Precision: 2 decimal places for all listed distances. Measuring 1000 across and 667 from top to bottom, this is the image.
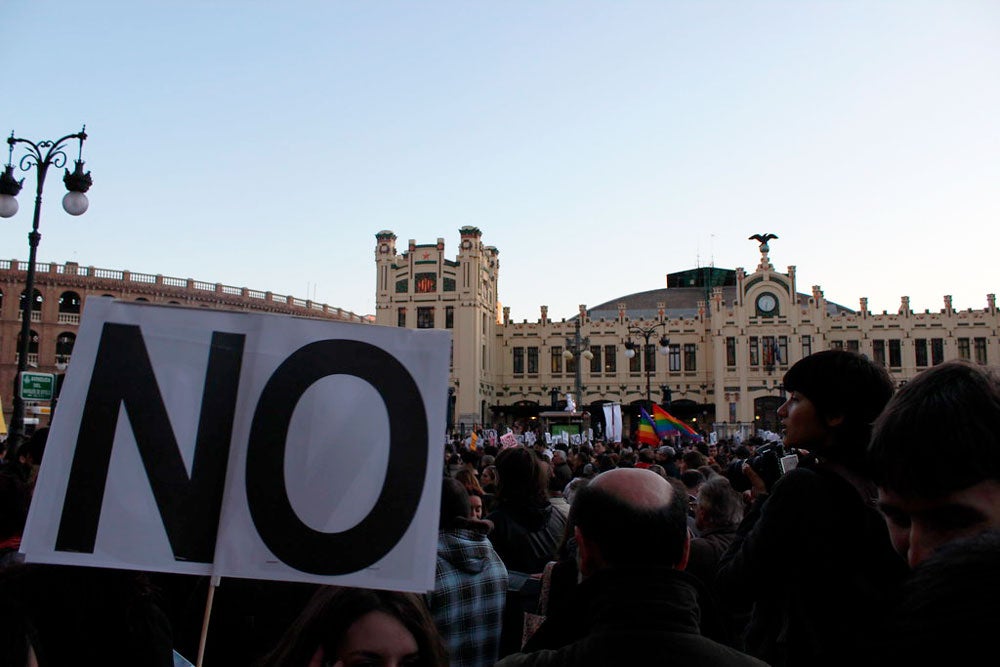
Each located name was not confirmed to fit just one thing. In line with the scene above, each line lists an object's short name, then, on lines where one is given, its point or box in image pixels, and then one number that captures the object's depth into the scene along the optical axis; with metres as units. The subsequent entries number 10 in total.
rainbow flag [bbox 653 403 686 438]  20.23
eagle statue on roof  54.84
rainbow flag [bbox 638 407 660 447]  19.42
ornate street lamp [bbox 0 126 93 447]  11.91
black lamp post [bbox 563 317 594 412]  30.37
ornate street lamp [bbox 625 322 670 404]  27.53
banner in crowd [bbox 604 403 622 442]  21.97
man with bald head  1.90
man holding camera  2.54
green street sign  11.20
